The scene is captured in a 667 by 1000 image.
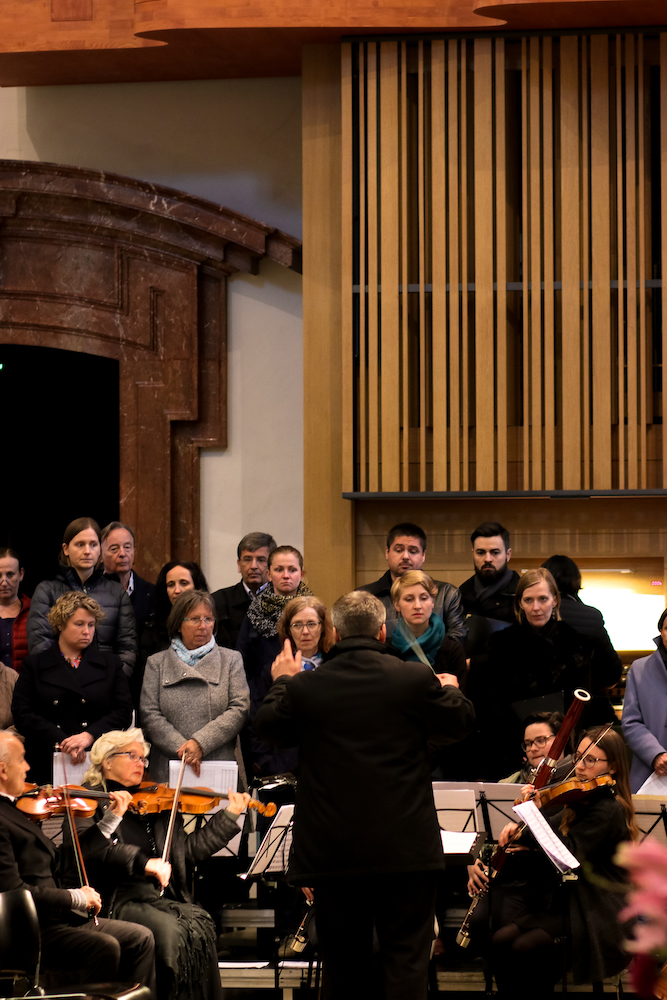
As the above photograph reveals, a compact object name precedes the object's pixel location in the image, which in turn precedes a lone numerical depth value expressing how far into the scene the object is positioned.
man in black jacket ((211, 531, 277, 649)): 12.58
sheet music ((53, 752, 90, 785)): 10.93
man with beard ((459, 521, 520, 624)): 12.00
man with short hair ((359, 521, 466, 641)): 11.54
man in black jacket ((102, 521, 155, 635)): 13.02
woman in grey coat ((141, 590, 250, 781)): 11.14
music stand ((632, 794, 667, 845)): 10.05
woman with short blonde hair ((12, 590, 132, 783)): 11.18
